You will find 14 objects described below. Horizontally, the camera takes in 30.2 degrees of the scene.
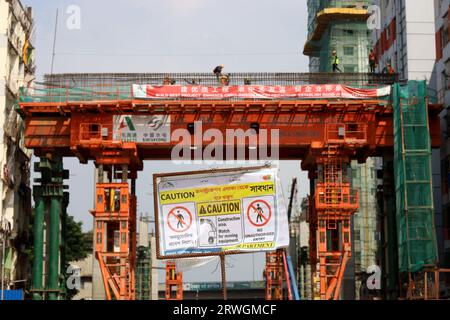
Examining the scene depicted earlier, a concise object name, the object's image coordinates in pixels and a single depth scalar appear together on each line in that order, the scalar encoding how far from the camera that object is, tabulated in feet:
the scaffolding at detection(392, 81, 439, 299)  170.71
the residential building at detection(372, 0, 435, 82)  212.64
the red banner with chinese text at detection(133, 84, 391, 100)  181.88
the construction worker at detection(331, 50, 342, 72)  201.96
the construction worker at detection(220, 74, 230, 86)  185.26
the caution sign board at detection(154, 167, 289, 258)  93.76
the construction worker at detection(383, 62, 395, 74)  193.93
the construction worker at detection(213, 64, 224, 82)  185.05
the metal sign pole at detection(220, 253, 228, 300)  70.31
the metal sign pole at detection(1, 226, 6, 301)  184.81
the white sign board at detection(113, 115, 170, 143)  183.52
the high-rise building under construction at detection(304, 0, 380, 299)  325.62
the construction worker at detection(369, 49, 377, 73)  200.09
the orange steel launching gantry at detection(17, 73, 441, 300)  179.01
